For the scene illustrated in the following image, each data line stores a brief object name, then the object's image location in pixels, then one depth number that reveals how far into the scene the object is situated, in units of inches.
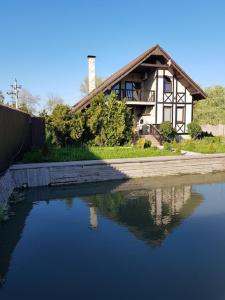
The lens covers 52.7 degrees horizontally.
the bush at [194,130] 713.9
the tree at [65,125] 514.0
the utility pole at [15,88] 1132.8
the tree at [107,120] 546.7
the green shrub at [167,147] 545.5
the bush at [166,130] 675.6
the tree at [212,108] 1627.0
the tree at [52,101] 2135.7
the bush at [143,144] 550.0
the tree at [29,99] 2022.0
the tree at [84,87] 1846.3
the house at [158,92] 699.7
